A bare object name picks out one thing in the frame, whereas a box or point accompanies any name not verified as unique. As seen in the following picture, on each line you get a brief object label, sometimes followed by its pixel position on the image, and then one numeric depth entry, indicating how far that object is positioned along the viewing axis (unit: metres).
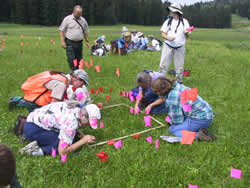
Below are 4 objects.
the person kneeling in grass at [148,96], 4.69
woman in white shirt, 6.43
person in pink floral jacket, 3.28
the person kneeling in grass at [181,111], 4.10
